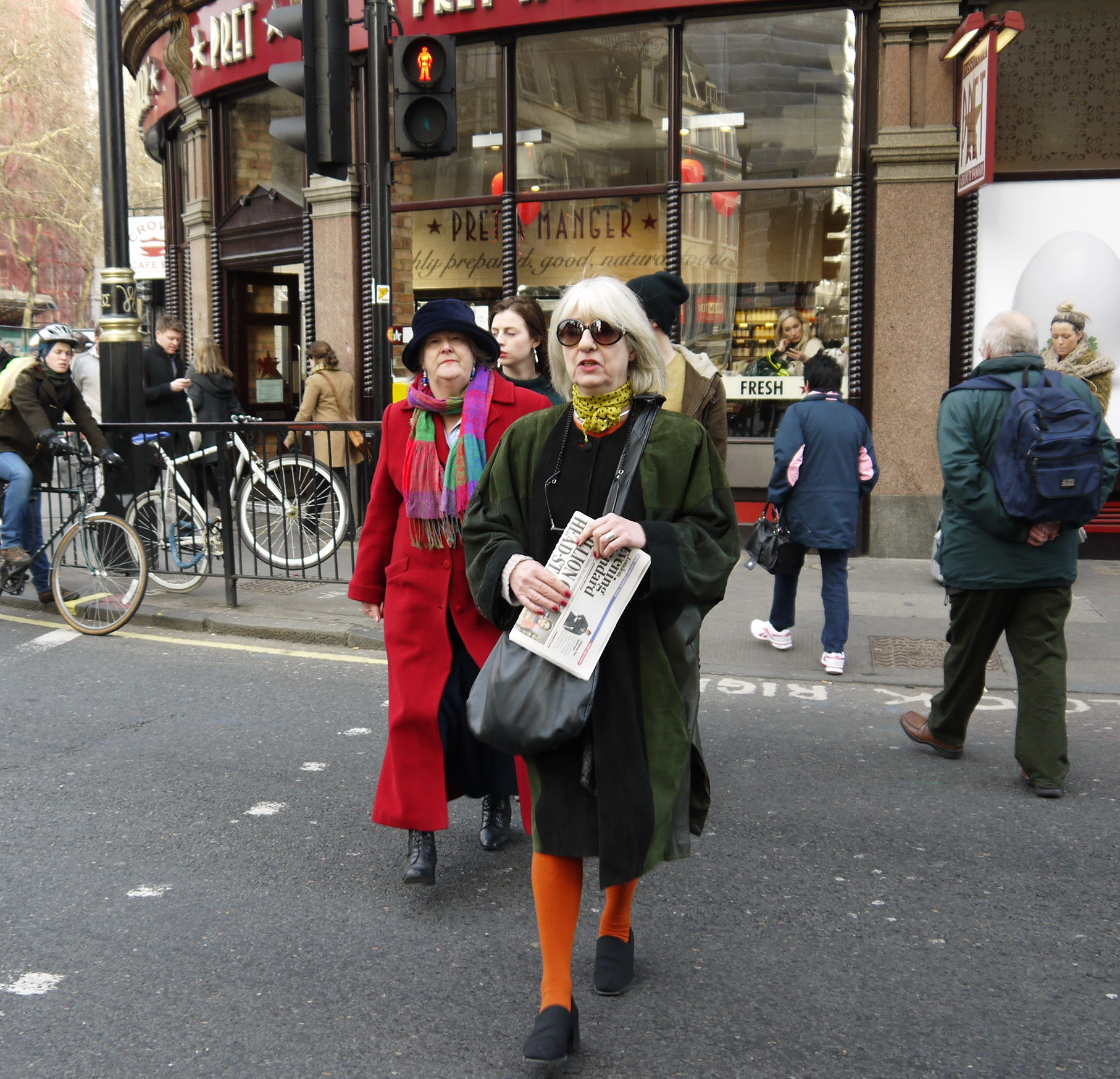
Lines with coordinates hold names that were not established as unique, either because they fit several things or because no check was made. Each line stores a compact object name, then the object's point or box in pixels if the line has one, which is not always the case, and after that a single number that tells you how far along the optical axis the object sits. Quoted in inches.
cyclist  318.3
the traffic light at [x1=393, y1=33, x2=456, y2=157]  294.0
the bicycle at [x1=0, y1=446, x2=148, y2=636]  304.0
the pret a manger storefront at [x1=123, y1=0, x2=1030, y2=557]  394.9
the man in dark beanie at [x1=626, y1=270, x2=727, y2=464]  175.5
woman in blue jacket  262.5
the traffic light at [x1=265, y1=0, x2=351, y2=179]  293.9
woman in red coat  147.6
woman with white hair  111.4
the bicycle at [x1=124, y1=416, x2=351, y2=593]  336.2
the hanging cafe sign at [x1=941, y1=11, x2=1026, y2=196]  351.6
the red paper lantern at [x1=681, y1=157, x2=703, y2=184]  423.8
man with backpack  181.3
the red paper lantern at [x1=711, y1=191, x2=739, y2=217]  421.4
